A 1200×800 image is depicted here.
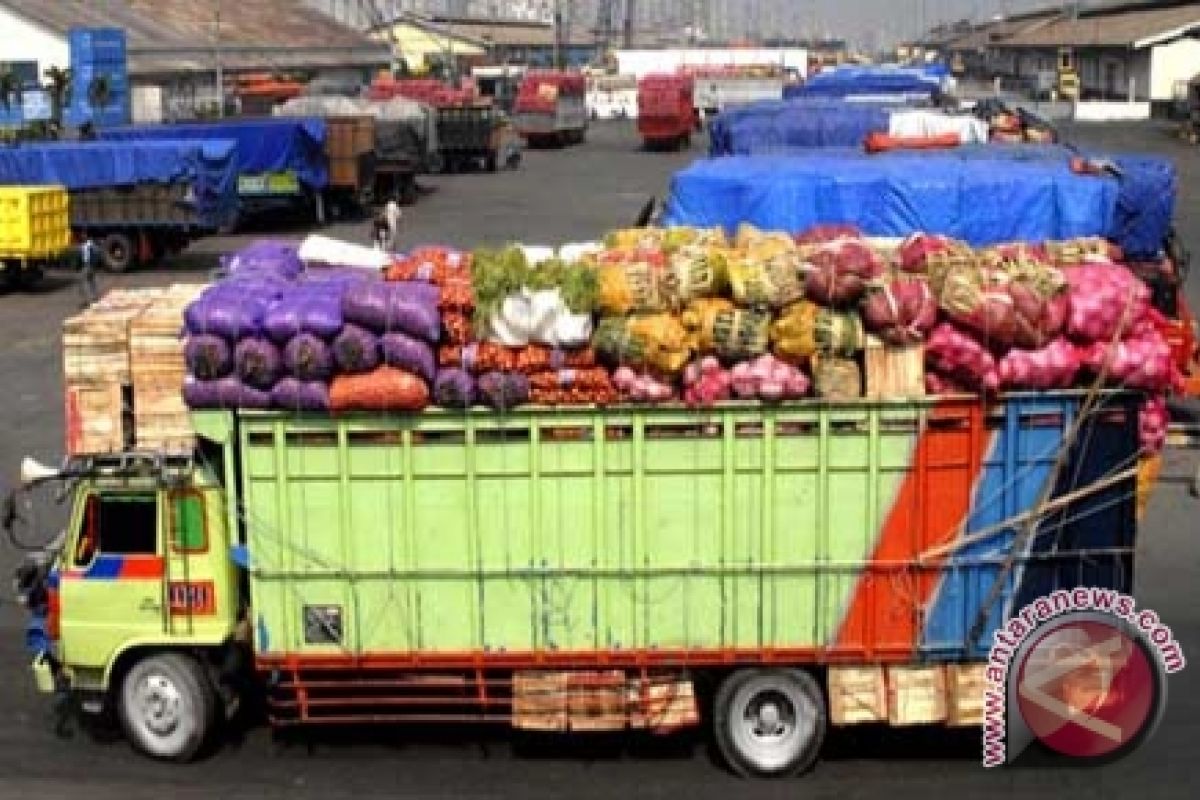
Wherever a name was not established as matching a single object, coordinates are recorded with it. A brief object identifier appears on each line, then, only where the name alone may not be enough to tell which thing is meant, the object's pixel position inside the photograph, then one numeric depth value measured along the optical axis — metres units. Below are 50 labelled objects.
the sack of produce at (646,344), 10.49
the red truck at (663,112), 78.94
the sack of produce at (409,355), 10.57
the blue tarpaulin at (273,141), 44.16
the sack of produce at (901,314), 10.42
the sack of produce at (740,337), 10.53
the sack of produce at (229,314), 10.62
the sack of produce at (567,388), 10.59
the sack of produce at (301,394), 10.58
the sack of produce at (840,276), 10.60
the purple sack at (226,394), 10.62
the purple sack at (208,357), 10.54
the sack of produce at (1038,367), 10.44
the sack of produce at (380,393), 10.50
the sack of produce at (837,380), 10.46
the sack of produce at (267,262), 11.98
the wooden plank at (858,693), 10.88
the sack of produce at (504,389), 10.52
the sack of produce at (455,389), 10.53
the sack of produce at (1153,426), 13.86
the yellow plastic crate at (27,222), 34.00
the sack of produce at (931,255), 11.10
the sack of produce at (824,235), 12.45
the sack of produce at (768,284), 10.73
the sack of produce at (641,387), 10.50
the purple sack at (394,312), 10.62
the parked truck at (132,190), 38.31
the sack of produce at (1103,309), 10.47
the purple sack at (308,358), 10.51
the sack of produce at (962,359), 10.42
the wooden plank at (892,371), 10.48
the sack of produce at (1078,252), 11.64
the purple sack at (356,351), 10.59
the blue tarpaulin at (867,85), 60.22
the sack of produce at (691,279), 10.80
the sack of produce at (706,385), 10.52
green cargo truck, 10.59
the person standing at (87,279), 34.53
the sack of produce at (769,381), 10.43
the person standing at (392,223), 38.25
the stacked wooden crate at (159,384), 11.27
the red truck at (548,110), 83.00
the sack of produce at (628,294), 10.73
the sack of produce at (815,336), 10.47
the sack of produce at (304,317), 10.65
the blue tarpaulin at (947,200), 22.11
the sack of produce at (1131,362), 10.41
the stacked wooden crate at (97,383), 11.31
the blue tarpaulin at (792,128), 38.00
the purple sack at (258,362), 10.51
